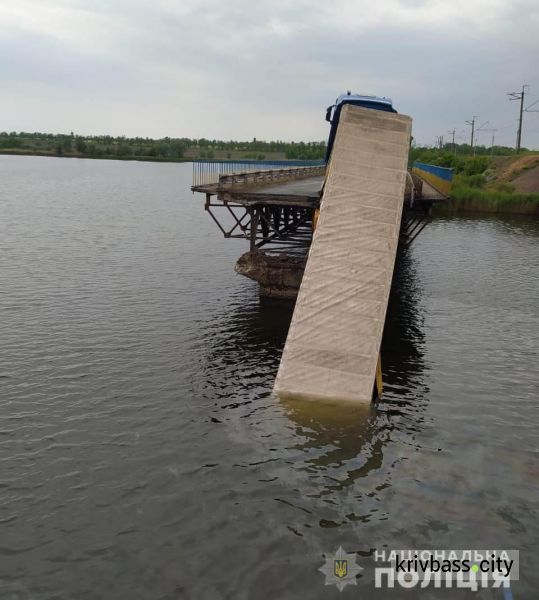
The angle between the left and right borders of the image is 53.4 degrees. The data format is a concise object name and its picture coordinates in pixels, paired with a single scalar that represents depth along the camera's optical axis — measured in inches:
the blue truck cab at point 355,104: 1118.4
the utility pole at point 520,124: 4579.2
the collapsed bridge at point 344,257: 696.4
